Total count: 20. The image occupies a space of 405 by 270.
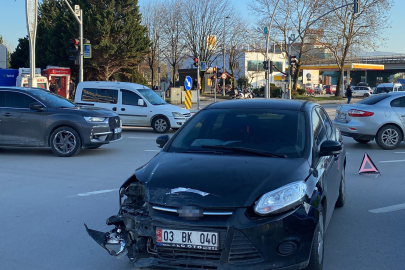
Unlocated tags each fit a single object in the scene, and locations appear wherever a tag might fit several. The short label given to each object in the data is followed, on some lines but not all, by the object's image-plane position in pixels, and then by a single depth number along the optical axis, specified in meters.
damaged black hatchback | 3.41
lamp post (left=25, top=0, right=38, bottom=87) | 20.72
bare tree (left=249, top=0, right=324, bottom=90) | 43.88
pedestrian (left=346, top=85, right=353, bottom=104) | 38.53
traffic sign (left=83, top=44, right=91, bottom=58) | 24.33
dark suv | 10.53
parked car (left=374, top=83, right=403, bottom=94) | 38.17
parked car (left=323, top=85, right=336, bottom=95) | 68.50
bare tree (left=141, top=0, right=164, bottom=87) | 49.07
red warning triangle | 8.61
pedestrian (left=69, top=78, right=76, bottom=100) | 36.97
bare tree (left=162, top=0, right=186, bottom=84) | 47.97
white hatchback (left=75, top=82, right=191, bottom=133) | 16.38
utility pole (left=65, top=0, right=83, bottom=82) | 23.13
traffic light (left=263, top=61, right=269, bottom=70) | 33.16
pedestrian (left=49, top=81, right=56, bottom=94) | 30.45
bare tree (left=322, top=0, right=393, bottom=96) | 43.72
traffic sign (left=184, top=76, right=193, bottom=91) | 25.17
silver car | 12.09
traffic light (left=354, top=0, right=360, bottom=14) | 28.56
